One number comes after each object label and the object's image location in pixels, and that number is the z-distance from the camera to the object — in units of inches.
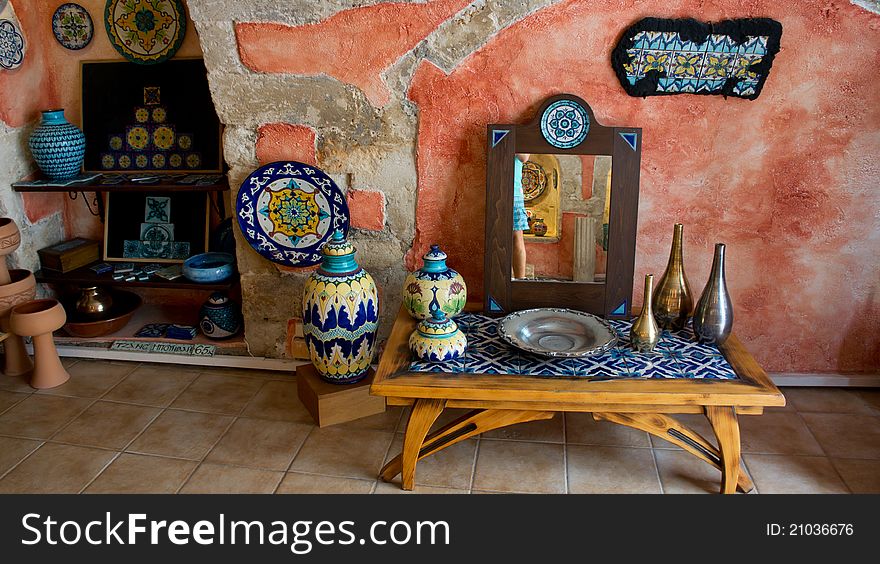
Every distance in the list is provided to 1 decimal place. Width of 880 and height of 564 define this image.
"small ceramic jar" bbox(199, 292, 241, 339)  125.7
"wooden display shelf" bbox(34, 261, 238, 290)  124.6
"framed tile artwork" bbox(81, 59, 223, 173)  127.8
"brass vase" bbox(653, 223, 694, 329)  100.8
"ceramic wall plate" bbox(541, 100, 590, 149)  103.3
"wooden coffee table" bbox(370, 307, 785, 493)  86.2
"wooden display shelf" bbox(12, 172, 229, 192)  120.9
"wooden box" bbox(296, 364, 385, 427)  107.3
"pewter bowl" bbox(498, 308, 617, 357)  96.8
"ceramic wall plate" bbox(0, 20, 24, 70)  119.7
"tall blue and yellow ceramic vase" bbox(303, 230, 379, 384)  100.2
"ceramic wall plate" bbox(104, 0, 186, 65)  124.0
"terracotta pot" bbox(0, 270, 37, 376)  120.7
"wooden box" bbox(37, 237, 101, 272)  128.8
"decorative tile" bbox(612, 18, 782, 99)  100.0
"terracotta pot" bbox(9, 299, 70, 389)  116.6
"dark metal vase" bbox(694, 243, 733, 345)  95.4
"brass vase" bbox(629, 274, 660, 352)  94.2
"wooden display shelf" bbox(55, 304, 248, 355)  126.6
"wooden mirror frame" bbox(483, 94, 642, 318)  103.8
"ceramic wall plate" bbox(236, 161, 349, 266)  113.9
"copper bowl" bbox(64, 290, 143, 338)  128.3
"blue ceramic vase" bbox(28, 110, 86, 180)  122.7
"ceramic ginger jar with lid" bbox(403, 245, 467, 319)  100.7
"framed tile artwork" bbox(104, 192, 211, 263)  134.0
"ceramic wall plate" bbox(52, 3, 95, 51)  126.5
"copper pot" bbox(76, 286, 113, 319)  129.4
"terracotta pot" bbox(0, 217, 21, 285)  119.1
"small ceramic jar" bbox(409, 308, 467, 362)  92.0
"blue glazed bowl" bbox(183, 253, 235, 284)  124.0
